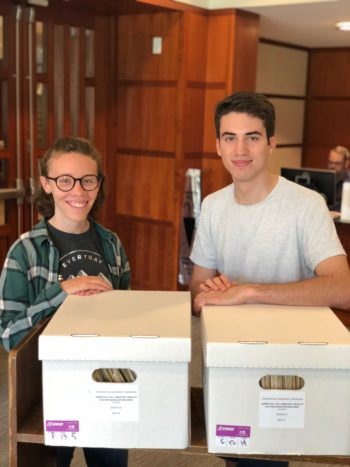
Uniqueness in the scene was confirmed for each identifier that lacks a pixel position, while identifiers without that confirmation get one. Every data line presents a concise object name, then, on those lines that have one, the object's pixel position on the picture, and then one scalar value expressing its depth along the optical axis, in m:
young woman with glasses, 1.45
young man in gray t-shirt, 1.62
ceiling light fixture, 4.82
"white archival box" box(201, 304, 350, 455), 1.11
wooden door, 3.84
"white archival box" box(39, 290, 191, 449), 1.11
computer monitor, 4.64
